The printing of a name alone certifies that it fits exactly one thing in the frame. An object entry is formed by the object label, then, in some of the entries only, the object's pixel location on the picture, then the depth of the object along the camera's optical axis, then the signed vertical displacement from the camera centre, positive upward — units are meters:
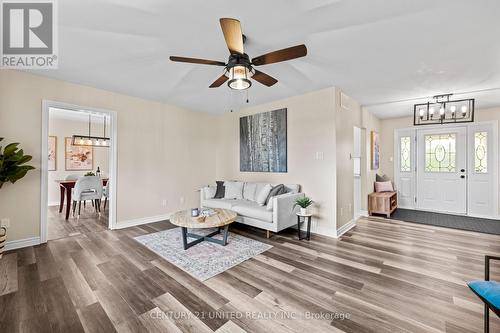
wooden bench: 4.96 -0.87
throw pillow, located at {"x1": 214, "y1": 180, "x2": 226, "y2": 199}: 4.71 -0.56
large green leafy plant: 2.77 +0.02
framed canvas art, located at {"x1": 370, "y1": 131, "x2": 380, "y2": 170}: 5.52 +0.45
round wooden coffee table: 2.97 -0.81
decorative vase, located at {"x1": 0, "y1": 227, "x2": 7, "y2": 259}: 2.74 -0.95
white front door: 5.19 -0.06
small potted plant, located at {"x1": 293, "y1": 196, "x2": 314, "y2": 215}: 3.50 -0.62
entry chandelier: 3.84 +1.15
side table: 3.44 -0.98
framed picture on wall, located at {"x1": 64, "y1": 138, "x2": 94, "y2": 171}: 6.51 +0.28
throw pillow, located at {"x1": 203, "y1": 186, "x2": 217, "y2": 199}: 4.68 -0.57
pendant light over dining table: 5.82 +0.71
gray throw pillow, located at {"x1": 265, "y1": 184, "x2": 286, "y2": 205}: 3.94 -0.46
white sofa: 3.45 -0.77
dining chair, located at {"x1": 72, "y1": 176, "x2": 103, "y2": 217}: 4.65 -0.52
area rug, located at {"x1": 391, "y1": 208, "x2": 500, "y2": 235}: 4.11 -1.17
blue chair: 1.32 -0.83
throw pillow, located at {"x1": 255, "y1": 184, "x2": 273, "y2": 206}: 3.94 -0.52
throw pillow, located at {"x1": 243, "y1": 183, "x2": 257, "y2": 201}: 4.41 -0.51
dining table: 4.76 -0.49
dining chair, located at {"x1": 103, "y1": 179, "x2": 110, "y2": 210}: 5.54 -0.66
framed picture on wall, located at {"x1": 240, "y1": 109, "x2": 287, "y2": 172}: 4.39 +0.55
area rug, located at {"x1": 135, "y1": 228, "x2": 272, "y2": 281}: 2.55 -1.22
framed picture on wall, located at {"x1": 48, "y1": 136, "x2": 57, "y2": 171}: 6.16 +0.37
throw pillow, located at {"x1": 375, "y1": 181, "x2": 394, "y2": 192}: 5.57 -0.53
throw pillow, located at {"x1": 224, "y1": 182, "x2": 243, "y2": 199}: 4.61 -0.53
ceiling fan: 1.72 +1.04
